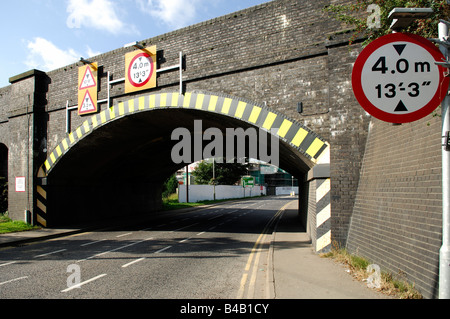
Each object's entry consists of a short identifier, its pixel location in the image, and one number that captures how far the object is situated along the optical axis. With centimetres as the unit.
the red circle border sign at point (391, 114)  354
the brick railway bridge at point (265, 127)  621
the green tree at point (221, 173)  6322
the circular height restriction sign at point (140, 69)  1387
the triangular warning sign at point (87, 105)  1540
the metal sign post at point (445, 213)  327
